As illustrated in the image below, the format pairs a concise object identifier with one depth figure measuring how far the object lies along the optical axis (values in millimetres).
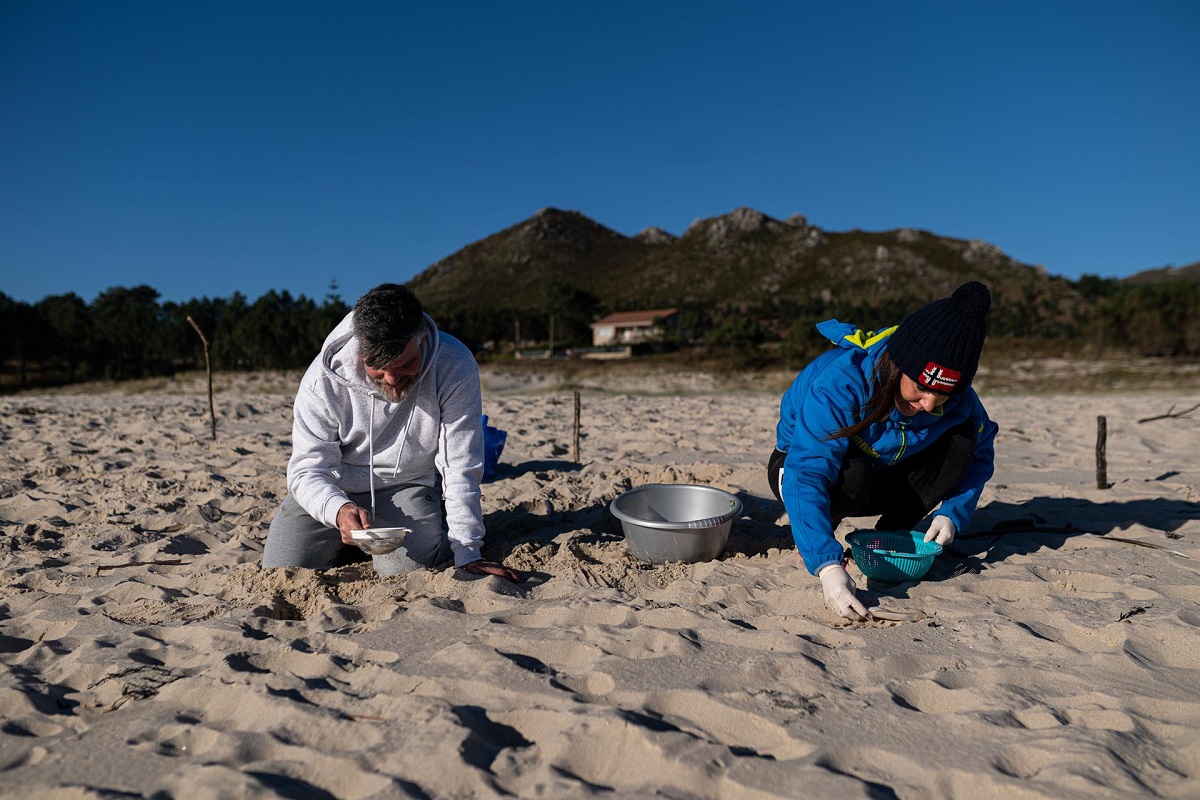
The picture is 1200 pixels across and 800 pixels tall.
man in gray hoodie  2564
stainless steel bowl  2820
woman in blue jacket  2227
